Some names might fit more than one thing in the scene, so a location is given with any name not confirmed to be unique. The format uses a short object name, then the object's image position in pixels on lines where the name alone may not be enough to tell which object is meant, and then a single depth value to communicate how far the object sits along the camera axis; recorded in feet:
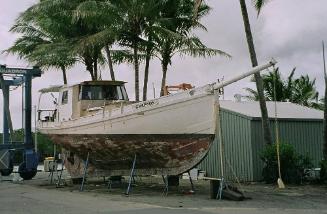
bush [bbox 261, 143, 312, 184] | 66.54
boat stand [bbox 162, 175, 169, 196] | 55.31
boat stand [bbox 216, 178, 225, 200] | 49.90
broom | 62.47
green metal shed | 71.92
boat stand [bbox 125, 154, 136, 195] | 55.06
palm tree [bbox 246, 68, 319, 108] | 134.63
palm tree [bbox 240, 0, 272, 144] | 69.31
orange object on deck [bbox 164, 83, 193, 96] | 57.09
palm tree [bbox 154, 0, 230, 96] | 78.33
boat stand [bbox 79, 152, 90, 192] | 61.57
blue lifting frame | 77.05
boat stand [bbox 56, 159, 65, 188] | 68.23
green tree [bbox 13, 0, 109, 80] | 83.41
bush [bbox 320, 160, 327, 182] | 66.32
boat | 53.31
